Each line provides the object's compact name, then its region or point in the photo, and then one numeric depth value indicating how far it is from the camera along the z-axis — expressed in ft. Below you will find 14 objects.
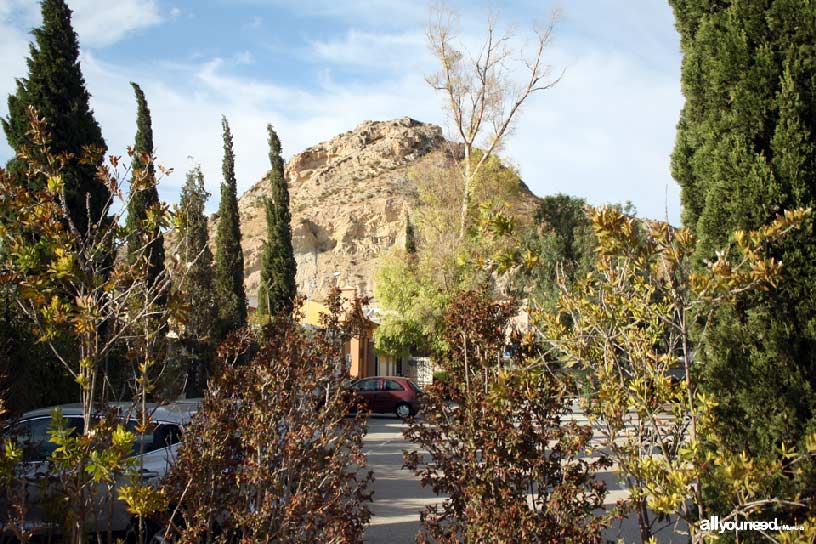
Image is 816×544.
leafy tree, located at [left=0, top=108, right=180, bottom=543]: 10.39
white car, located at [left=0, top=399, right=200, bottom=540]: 18.52
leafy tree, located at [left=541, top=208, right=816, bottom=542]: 10.59
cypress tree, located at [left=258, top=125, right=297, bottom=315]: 96.99
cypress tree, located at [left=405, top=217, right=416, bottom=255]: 134.21
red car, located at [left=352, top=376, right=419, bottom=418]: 67.46
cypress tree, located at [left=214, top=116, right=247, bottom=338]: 88.84
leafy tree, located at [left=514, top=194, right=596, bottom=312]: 78.44
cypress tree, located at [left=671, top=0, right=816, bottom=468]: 13.83
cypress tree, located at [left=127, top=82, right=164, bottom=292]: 66.80
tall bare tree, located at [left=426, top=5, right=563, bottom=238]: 86.07
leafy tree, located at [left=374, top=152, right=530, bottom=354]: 83.87
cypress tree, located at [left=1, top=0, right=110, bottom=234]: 39.75
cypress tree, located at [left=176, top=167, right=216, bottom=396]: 68.74
